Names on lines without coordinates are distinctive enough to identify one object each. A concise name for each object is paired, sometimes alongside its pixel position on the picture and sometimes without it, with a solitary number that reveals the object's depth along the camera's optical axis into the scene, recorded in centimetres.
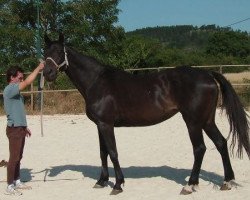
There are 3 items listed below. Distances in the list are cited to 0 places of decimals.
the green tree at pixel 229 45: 5459
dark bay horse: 548
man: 558
